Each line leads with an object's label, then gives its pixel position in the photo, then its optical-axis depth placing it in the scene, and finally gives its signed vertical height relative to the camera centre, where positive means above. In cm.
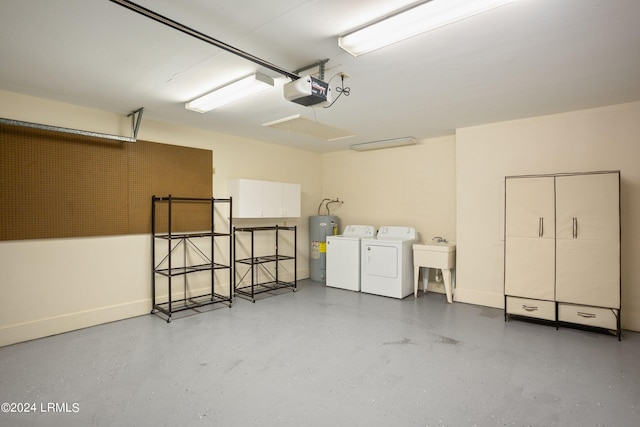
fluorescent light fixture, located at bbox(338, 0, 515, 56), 175 +111
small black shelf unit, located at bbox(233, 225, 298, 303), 509 -95
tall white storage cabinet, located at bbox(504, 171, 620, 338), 347 -37
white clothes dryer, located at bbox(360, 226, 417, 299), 496 -79
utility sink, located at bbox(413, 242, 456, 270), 474 -60
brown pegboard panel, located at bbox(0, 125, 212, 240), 332 +36
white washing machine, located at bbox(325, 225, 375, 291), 542 -77
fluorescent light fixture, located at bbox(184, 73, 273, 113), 280 +114
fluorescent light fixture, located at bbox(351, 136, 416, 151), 524 +117
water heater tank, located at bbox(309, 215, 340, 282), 611 -49
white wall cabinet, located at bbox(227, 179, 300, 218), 496 +25
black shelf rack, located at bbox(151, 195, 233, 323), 421 -57
